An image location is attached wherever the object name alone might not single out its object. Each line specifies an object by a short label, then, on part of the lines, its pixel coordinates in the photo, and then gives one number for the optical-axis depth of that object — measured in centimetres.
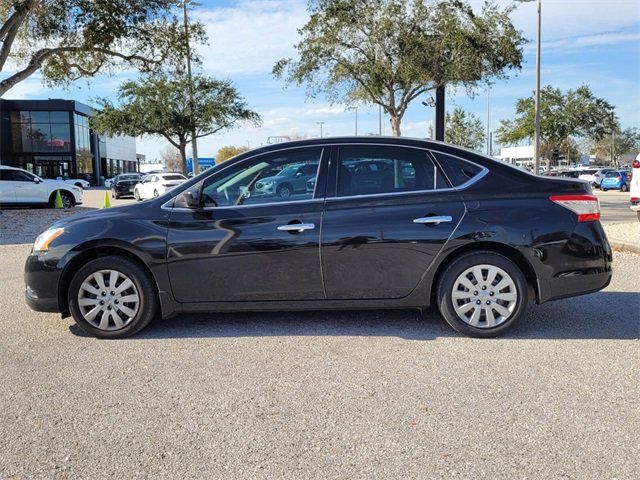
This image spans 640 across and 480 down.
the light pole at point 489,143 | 5456
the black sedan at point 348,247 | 499
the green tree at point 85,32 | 1697
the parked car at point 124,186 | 3450
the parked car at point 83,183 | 4709
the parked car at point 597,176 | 3922
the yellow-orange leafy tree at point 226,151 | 9824
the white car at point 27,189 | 2083
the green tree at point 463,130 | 5539
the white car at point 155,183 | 2858
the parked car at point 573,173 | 4775
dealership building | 5588
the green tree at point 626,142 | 10419
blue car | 3662
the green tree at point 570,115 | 4859
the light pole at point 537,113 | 2512
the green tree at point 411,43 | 1688
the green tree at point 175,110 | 3541
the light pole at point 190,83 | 1961
